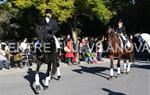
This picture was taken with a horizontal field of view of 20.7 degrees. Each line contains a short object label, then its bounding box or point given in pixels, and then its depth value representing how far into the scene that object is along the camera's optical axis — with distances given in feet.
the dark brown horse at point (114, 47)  52.75
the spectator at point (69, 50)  81.90
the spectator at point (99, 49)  90.17
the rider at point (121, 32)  55.62
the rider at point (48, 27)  42.96
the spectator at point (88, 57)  85.05
